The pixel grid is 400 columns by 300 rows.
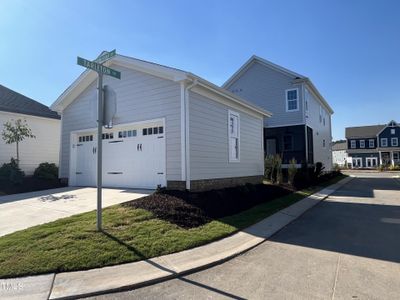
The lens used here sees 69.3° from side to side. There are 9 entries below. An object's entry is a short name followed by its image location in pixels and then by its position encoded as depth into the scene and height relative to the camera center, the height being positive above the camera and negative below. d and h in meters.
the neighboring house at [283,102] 20.98 +4.68
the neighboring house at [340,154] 62.62 +2.17
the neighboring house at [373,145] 50.16 +3.28
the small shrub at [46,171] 14.19 -0.25
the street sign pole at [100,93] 5.84 +1.52
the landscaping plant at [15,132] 13.79 +1.67
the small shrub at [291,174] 15.95 -0.56
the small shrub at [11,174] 12.65 -0.33
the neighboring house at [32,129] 14.70 +2.14
